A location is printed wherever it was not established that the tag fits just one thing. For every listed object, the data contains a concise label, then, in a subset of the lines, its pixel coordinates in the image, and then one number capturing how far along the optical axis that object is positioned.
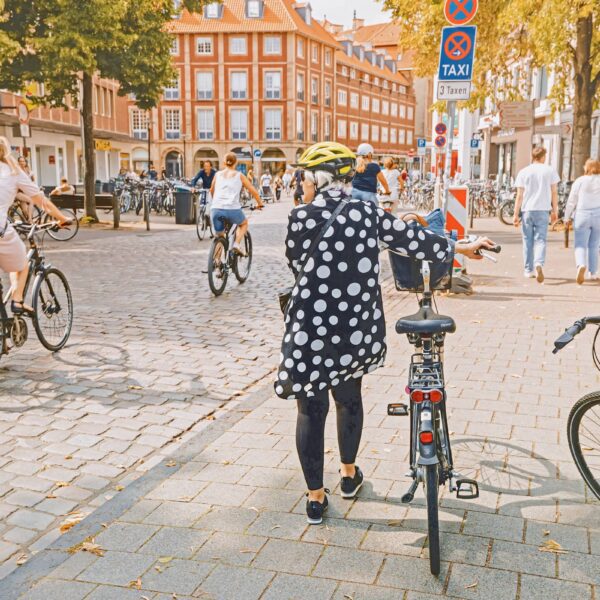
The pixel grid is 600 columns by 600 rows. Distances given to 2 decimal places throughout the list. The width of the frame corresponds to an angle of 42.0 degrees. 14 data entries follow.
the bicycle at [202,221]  18.60
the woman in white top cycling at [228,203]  10.74
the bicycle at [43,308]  6.50
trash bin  23.64
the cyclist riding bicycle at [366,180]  13.06
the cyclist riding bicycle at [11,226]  6.31
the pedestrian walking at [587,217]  11.12
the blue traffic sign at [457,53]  9.67
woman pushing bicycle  3.47
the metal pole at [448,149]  9.89
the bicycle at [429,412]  3.22
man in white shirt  11.62
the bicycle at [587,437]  3.80
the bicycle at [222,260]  10.30
